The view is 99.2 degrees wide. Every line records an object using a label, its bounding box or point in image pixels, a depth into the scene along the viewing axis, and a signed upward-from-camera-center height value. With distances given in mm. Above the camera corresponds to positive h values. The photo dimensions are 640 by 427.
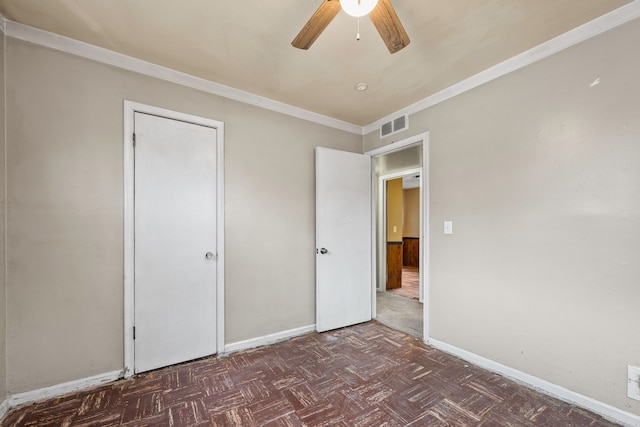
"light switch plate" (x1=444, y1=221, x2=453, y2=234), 2630 -127
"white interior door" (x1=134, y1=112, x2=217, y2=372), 2256 -248
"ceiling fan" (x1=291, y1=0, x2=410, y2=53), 1315 +1006
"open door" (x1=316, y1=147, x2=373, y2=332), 3152 -303
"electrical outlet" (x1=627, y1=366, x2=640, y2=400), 1654 -1032
